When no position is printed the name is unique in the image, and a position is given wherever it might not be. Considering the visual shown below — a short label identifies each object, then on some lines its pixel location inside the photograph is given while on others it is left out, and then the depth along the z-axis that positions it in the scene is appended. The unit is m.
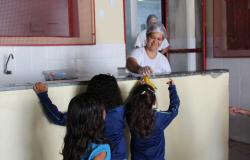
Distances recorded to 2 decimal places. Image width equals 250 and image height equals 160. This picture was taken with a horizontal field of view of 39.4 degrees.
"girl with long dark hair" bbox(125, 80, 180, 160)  1.71
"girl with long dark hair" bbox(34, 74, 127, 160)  1.60
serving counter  1.52
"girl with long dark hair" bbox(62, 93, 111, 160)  1.37
